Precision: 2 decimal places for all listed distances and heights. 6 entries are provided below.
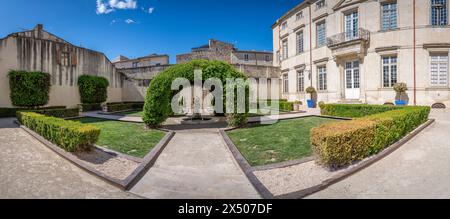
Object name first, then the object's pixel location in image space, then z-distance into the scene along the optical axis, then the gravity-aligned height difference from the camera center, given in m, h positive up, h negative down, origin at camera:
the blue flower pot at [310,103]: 22.46 +0.17
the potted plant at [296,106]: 19.77 -0.10
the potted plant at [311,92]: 22.50 +1.27
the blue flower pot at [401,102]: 16.38 +0.14
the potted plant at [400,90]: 16.45 +1.02
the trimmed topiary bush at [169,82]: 11.17 +1.17
